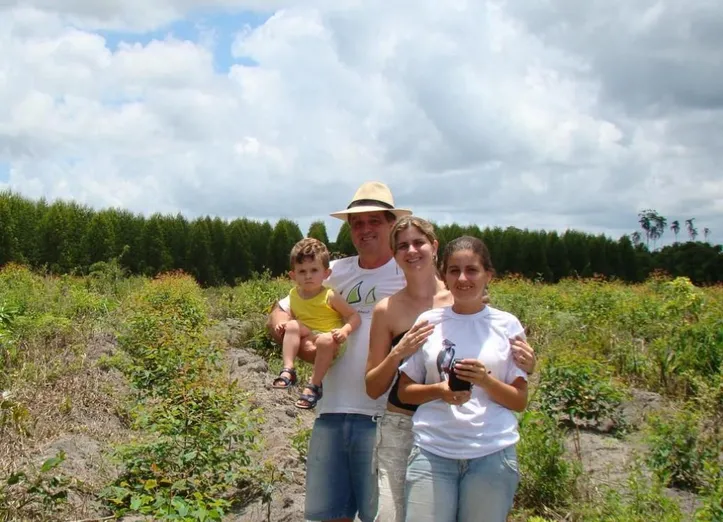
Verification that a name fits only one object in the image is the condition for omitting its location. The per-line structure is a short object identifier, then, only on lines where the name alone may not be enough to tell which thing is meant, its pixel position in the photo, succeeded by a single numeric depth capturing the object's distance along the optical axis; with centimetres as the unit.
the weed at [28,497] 365
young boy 357
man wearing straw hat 333
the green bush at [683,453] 489
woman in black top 291
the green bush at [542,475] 459
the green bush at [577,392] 616
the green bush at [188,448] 401
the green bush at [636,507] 391
